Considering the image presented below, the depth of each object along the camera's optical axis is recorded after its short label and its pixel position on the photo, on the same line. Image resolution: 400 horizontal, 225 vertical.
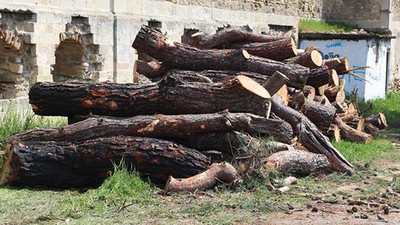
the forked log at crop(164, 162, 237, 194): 6.79
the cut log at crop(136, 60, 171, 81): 10.07
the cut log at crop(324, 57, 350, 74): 11.93
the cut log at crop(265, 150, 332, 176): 7.42
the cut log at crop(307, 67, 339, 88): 10.66
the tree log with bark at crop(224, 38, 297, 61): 9.88
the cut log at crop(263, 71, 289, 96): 8.25
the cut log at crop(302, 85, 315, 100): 10.54
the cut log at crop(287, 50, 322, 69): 10.39
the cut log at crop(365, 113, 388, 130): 12.72
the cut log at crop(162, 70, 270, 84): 8.78
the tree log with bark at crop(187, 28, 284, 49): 10.59
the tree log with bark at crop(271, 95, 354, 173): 8.09
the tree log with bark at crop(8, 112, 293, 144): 7.40
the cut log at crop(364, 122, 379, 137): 12.29
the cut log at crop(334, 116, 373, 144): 10.73
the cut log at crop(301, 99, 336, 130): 9.91
